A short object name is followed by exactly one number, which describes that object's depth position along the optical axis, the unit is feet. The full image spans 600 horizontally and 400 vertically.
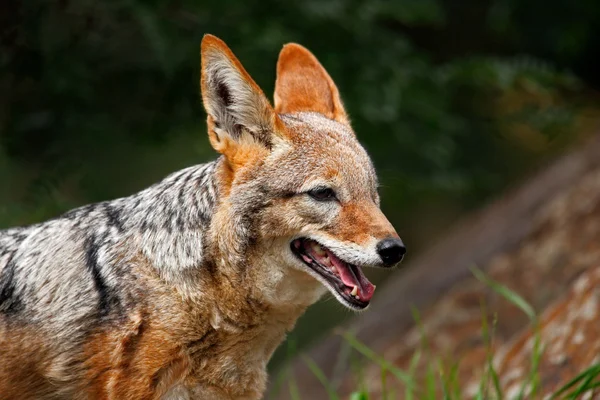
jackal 30.12
